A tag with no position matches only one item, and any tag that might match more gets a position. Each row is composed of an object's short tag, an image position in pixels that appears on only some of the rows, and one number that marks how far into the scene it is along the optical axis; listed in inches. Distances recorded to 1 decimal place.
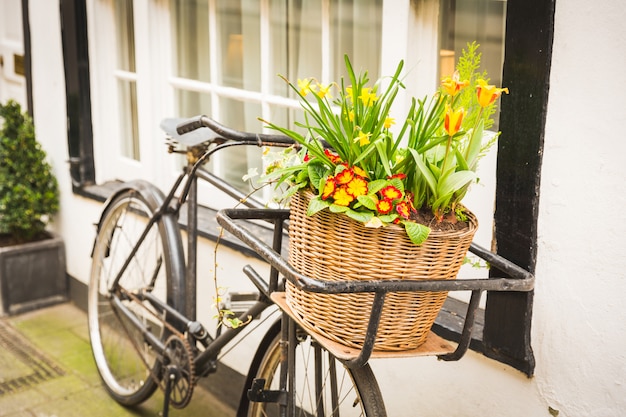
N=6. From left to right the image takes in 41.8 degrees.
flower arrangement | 71.7
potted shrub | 189.6
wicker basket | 73.1
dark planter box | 193.0
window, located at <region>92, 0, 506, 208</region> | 113.0
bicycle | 78.6
